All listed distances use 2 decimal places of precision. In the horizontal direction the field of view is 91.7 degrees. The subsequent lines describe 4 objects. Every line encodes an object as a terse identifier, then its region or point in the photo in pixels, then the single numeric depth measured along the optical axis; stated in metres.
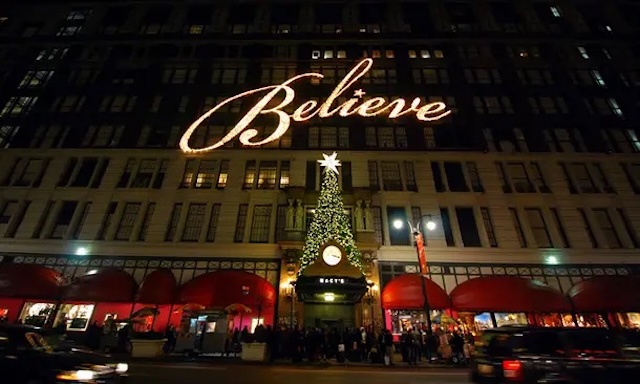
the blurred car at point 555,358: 7.65
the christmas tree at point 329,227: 22.66
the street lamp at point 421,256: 18.88
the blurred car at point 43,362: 7.15
